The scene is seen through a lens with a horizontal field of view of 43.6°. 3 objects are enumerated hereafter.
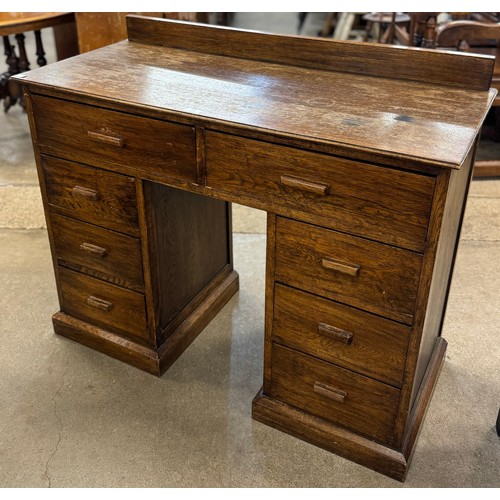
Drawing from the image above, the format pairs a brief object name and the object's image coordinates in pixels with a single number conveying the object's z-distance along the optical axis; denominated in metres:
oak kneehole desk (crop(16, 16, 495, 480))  1.37
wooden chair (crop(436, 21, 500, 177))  2.87
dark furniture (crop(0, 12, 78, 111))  3.27
